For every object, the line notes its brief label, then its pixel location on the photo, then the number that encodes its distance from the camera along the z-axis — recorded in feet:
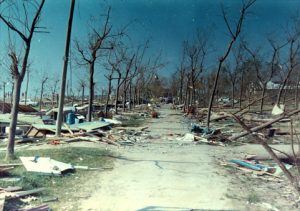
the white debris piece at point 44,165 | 28.19
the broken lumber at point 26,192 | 21.66
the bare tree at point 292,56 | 117.16
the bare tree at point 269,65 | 123.34
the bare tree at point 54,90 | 177.53
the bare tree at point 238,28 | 71.92
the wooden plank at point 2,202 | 19.13
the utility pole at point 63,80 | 49.65
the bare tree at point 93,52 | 74.55
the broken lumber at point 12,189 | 22.38
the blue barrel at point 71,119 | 66.29
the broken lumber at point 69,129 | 53.62
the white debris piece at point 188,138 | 56.59
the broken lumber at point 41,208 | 19.27
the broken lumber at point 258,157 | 39.52
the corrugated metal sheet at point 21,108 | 122.35
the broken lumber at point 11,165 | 29.79
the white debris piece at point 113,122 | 77.62
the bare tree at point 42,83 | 165.19
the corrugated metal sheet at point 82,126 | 56.65
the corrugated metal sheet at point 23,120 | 74.58
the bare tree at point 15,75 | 32.89
